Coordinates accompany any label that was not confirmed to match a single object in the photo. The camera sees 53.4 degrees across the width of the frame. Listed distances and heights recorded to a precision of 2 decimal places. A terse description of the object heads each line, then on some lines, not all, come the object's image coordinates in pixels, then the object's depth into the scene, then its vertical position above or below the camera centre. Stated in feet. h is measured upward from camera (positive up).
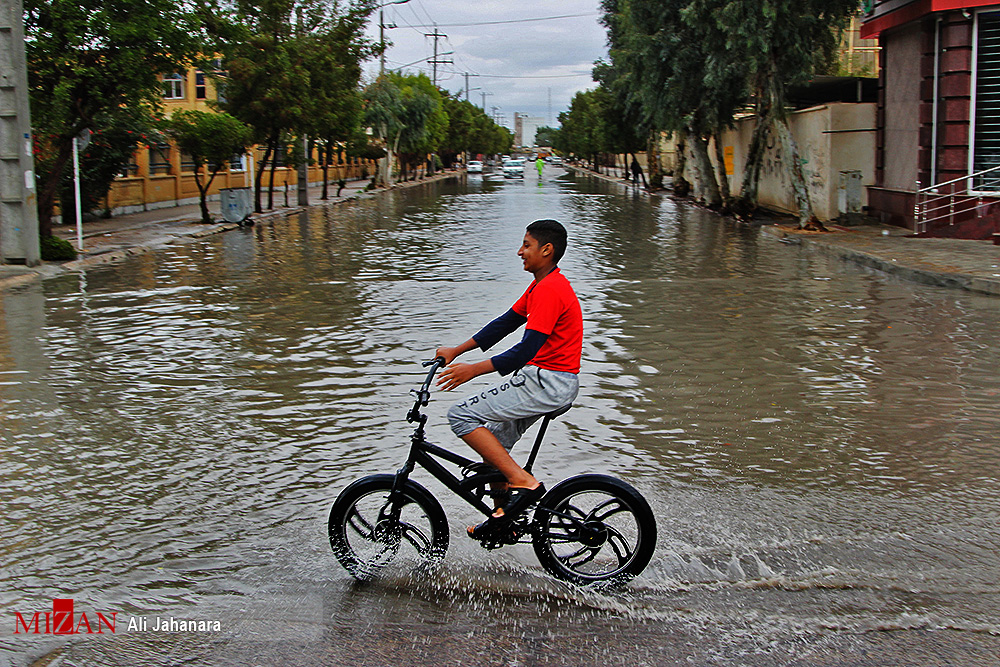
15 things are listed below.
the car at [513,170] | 250.16 +10.36
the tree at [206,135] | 93.50 +7.52
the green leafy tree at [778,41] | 78.12 +13.53
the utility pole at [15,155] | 58.18 +3.69
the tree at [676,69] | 87.79 +13.49
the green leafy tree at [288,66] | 111.65 +17.05
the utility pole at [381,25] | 198.91 +37.38
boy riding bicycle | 15.37 -2.67
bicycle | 15.58 -4.95
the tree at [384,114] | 194.70 +19.46
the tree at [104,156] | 93.15 +5.78
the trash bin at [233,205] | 100.58 +0.94
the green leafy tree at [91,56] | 64.59 +10.72
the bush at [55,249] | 65.82 -2.18
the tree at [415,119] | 218.38 +21.08
